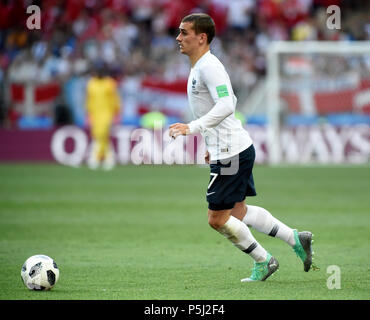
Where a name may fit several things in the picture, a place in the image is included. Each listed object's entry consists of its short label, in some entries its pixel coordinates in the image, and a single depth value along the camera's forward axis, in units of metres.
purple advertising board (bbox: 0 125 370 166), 43.97
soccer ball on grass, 14.41
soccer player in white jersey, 14.67
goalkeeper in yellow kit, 42.62
